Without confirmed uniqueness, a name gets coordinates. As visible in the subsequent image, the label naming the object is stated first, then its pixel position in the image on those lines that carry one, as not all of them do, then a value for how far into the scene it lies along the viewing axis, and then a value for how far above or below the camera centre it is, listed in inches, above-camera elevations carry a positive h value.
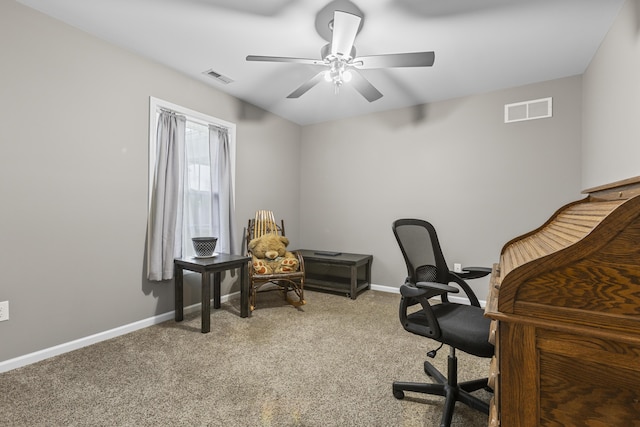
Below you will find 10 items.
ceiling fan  76.3 +45.1
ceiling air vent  121.2 +56.0
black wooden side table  105.5 -22.8
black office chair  58.2 -21.9
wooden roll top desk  28.1 -11.4
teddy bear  131.3 -19.7
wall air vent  125.3 +44.9
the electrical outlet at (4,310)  79.3 -26.5
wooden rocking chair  128.4 -26.5
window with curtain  112.8 +12.0
